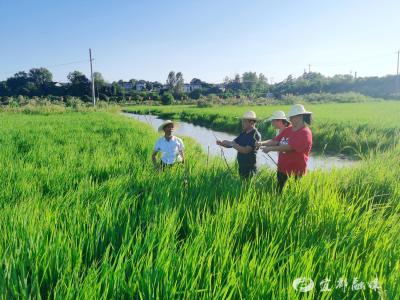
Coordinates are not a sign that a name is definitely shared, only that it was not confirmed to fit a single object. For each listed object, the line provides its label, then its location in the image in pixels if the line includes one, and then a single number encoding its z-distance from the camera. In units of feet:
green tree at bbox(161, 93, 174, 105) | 175.42
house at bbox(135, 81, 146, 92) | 370.82
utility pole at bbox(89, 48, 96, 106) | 116.00
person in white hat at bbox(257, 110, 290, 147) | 12.73
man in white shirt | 15.02
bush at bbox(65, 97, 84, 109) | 105.09
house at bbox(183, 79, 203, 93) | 390.79
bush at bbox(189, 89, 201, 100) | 206.69
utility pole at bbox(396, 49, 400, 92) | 171.32
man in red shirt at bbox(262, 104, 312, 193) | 11.54
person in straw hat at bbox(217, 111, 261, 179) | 12.87
